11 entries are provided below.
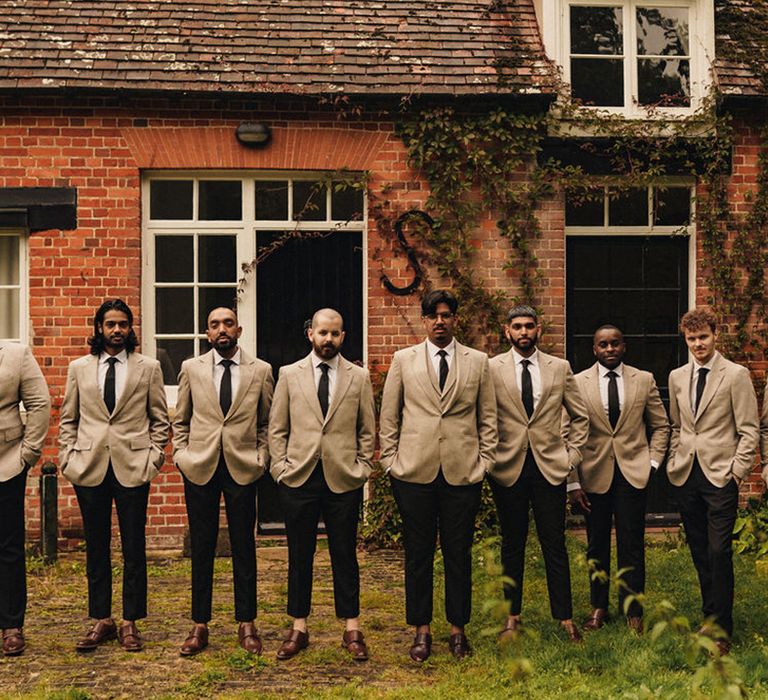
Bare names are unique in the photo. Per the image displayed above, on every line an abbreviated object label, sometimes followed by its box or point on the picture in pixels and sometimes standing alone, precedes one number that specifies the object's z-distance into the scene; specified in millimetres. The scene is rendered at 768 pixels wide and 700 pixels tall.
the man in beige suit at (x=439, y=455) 5652
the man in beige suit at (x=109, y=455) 5754
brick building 8602
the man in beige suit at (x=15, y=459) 5711
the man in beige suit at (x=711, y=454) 5695
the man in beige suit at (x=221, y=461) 5754
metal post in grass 7938
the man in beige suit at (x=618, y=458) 6047
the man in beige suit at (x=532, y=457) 5812
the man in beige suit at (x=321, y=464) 5664
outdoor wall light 8625
